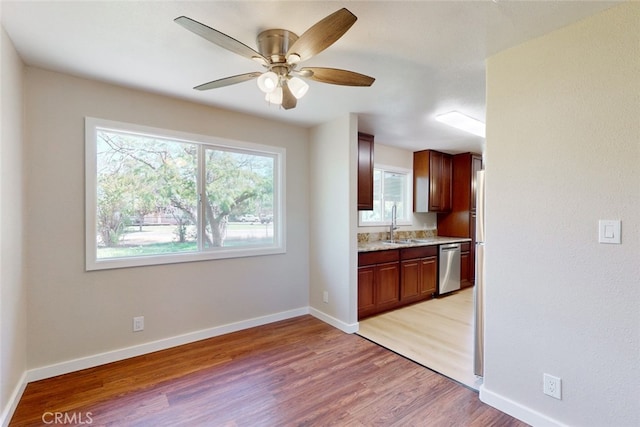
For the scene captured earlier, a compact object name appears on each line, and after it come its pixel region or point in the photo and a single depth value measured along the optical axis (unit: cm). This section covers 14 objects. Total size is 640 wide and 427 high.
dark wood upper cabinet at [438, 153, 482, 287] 516
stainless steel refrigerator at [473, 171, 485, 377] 222
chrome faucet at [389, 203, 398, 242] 477
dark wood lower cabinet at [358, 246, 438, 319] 357
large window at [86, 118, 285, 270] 254
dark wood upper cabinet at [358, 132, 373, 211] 379
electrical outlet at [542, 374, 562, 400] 170
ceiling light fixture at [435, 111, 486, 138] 322
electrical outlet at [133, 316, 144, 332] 263
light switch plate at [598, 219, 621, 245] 153
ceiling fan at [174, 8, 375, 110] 147
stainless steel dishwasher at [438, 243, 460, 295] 454
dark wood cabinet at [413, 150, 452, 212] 504
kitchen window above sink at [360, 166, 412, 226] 474
